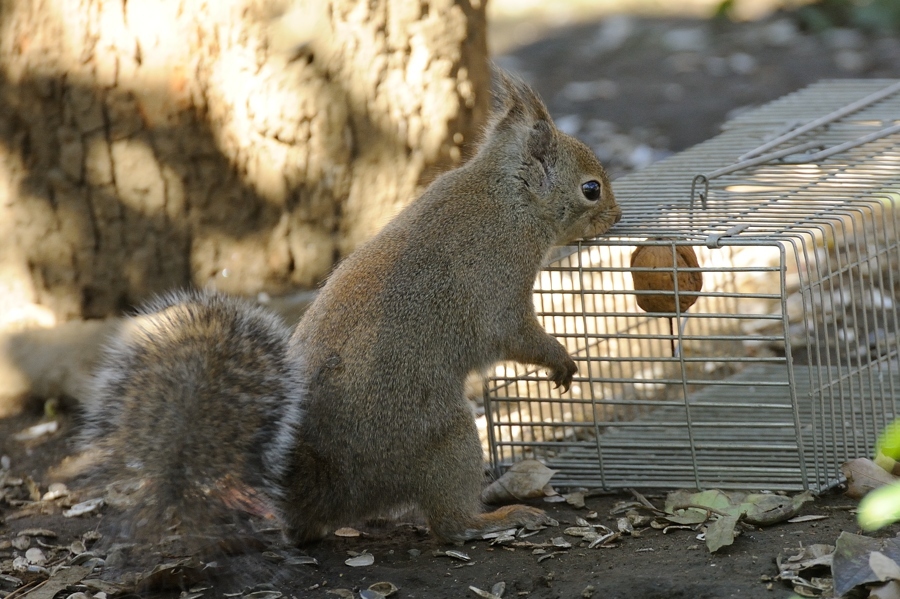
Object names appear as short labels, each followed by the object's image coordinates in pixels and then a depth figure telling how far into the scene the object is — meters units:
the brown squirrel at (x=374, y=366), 4.97
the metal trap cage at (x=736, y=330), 5.79
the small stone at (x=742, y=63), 15.24
